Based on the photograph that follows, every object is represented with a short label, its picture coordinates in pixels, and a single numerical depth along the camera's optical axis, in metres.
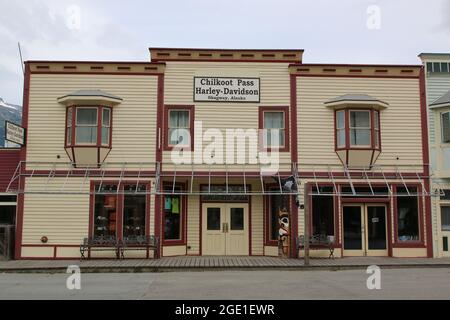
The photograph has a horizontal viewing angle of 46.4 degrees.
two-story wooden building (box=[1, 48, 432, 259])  19.02
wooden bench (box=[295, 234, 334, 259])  18.92
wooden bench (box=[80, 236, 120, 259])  18.47
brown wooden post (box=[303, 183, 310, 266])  17.72
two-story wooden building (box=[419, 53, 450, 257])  19.66
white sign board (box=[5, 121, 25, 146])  18.05
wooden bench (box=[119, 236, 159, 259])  18.55
